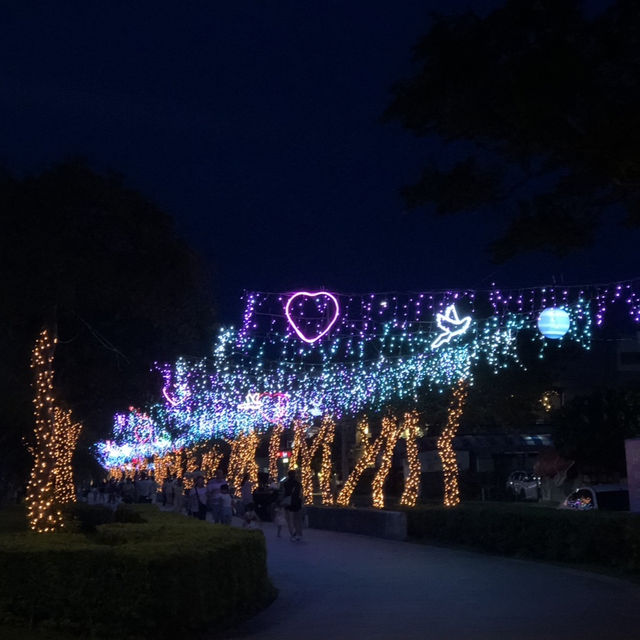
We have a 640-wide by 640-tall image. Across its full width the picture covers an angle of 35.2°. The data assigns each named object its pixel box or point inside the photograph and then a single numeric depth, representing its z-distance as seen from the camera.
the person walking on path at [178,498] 32.79
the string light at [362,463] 29.88
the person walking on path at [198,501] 27.56
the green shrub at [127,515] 20.03
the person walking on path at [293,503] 23.84
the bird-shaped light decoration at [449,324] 23.38
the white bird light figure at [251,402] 38.49
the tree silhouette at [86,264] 18.67
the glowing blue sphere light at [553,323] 16.38
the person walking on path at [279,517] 25.98
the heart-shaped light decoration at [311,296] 23.41
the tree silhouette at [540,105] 9.67
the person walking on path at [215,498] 25.62
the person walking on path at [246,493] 29.84
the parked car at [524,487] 42.28
